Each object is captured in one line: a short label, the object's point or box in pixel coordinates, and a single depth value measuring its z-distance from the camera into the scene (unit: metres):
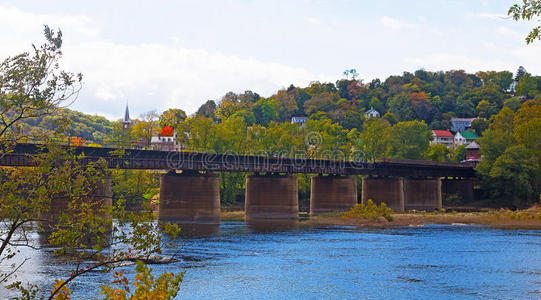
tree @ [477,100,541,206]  111.19
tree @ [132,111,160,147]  172.00
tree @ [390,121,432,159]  142.88
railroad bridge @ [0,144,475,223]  79.88
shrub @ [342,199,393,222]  86.50
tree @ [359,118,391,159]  141.25
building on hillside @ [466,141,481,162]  165.75
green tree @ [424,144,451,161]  150.80
